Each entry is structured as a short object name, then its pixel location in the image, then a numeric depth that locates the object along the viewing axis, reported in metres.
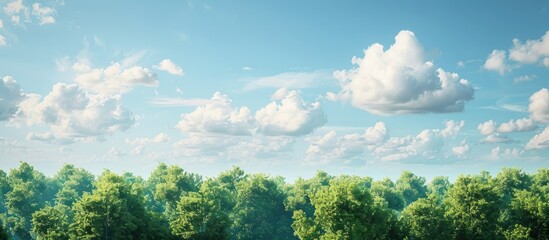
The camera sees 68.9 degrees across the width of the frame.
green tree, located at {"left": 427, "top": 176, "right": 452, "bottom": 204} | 134.39
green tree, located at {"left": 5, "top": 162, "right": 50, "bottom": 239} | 79.31
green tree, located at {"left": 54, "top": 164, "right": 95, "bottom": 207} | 90.31
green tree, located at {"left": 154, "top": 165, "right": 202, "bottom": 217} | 74.81
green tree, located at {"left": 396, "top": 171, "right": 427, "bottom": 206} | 113.06
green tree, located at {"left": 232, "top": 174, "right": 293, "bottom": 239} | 78.38
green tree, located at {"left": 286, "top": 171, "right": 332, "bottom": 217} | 81.75
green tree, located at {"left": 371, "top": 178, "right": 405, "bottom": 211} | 85.69
